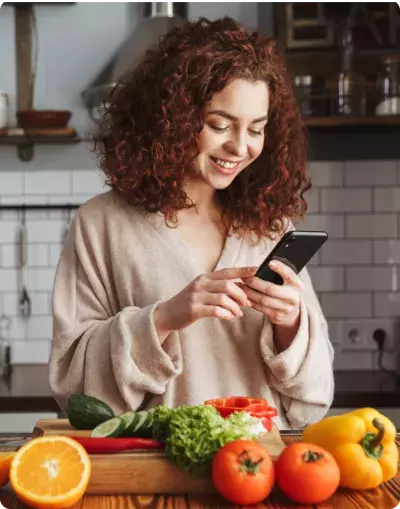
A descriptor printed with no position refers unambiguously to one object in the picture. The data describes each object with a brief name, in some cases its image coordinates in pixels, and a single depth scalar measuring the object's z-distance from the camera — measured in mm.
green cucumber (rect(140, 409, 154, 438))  1457
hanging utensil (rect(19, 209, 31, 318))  3333
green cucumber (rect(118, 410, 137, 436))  1446
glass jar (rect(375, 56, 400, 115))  3151
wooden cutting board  1381
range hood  3182
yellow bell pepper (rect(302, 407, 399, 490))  1381
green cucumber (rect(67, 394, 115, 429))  1498
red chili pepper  1413
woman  1722
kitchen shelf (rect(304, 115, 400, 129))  3124
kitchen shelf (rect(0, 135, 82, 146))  3266
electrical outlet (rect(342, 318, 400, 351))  3280
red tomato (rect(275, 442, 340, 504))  1327
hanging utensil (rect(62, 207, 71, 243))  3329
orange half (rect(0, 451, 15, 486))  1387
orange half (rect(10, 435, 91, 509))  1319
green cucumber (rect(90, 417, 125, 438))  1436
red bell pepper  1488
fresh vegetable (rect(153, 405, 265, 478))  1365
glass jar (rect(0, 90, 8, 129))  3269
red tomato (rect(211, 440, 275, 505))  1322
